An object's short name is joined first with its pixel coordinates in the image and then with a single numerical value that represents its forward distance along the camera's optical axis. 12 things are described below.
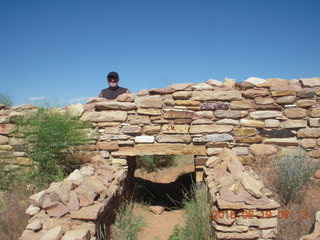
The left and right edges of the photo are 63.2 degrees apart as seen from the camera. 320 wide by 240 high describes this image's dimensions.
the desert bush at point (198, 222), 3.26
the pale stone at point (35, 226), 2.62
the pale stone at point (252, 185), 3.06
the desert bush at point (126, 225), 3.65
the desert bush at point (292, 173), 3.99
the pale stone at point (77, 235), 2.49
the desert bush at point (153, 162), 8.59
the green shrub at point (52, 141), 4.38
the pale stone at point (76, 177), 3.45
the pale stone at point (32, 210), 2.88
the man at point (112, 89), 6.03
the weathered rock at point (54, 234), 2.50
